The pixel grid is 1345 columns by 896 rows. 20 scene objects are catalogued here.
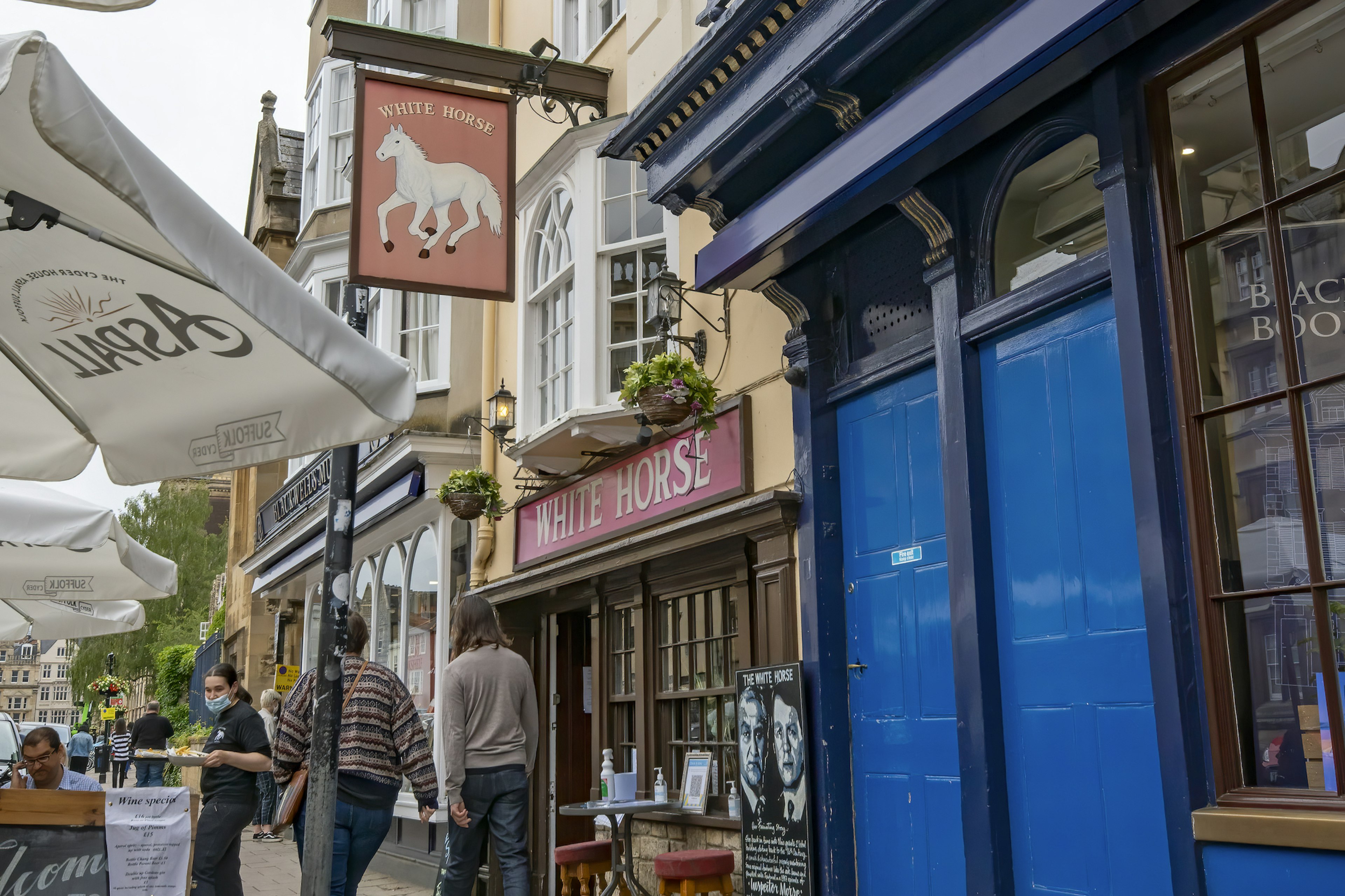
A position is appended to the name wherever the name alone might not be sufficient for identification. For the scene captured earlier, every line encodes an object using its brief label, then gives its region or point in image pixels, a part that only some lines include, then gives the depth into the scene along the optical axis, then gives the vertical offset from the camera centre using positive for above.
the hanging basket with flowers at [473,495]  10.76 +1.84
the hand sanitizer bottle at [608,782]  7.71 -0.55
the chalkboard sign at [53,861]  4.66 -0.60
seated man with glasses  6.75 -0.28
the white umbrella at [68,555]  6.30 +0.90
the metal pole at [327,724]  5.36 -0.09
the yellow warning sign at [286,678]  16.98 +0.38
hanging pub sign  7.94 +3.47
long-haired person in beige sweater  6.29 -0.35
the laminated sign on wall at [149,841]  5.44 -0.61
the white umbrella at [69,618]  9.05 +0.70
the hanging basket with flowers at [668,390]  7.51 +1.92
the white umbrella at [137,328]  3.01 +1.23
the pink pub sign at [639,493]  7.77 +1.49
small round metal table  7.13 -0.72
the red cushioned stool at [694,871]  6.61 -0.97
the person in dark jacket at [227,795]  6.32 -0.48
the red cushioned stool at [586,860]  7.93 -1.07
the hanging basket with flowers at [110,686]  37.03 +0.74
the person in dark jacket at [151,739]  16.14 -0.43
